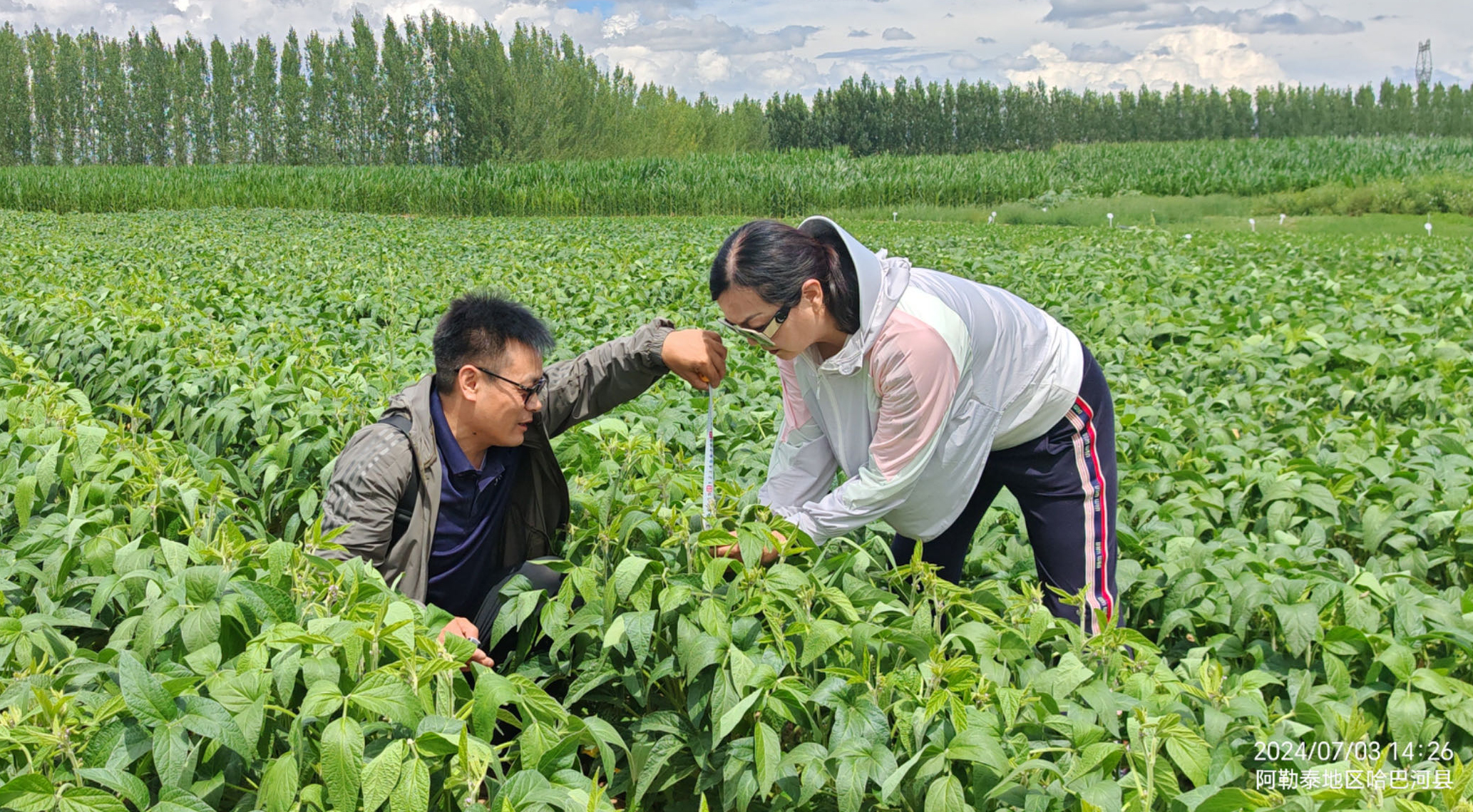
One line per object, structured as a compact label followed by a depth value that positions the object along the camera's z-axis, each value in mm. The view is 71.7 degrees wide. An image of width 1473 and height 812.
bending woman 2188
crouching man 2490
